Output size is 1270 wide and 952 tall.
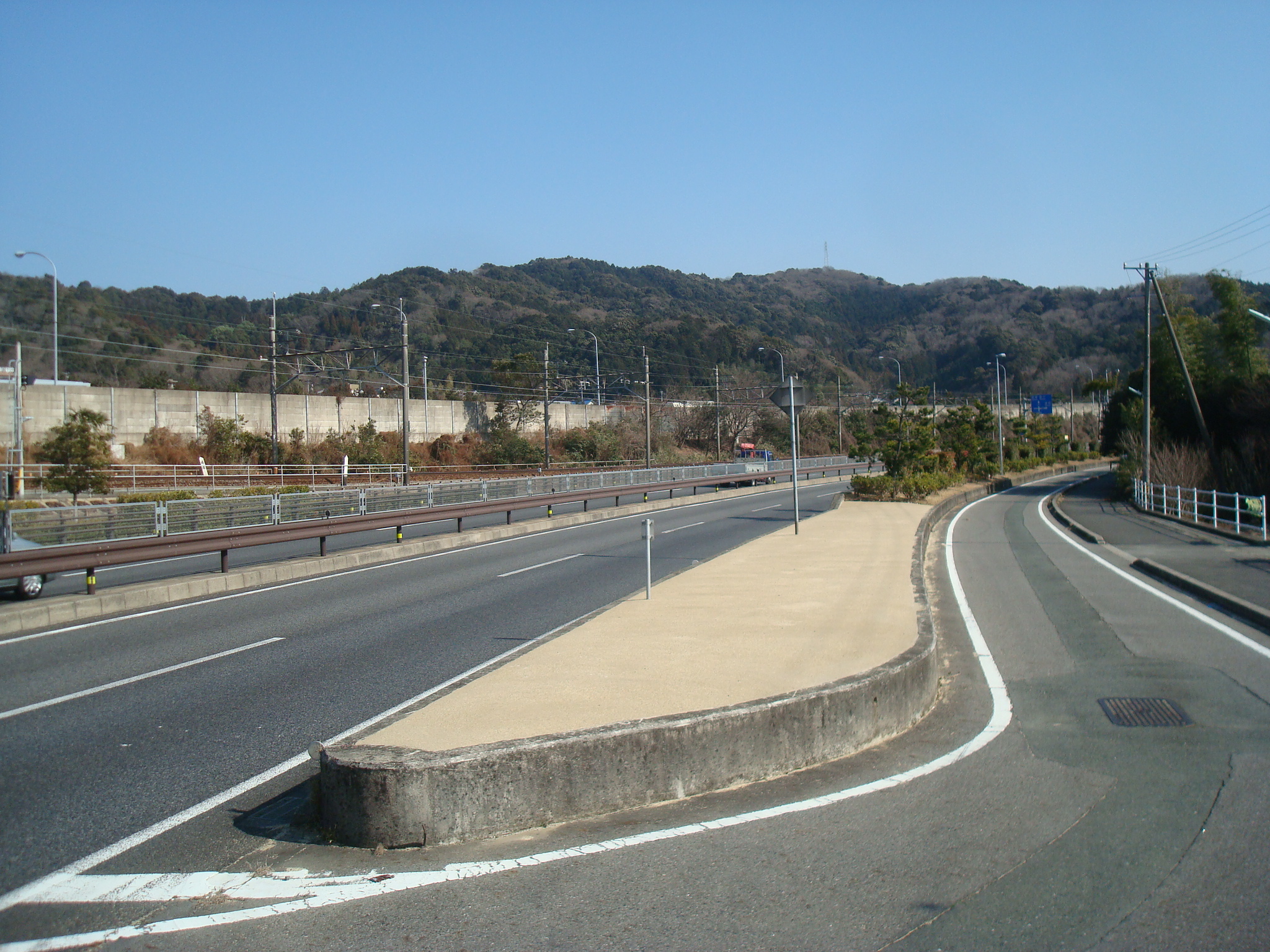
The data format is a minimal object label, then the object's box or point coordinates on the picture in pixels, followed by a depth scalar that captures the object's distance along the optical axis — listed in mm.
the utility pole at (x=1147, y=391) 38469
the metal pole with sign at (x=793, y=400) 17906
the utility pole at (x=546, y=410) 57062
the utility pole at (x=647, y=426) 54562
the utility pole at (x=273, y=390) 44406
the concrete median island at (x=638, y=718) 4613
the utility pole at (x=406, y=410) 36594
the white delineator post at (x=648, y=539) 10586
